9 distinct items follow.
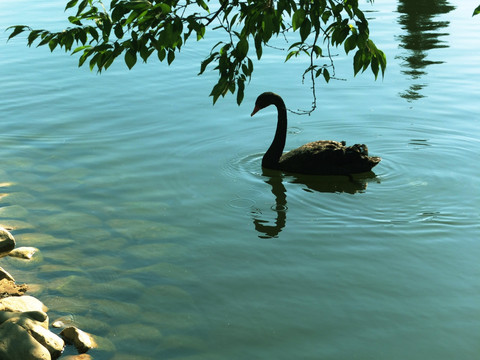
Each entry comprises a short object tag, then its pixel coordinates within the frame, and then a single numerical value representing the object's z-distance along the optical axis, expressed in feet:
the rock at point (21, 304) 21.24
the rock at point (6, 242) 26.32
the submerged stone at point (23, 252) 25.95
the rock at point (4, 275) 23.98
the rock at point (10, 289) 23.18
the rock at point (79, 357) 19.89
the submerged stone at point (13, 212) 29.63
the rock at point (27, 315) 20.34
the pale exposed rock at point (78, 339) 20.25
